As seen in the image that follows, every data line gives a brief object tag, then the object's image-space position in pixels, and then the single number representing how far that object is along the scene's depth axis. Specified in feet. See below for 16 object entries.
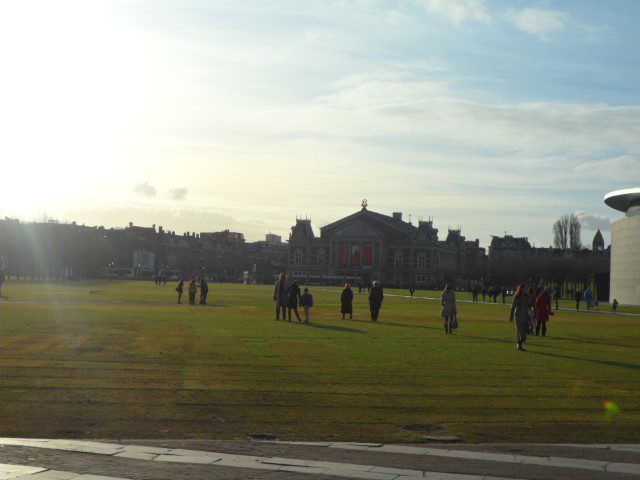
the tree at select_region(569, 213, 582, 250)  537.32
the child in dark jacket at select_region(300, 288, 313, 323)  127.80
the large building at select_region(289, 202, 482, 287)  623.36
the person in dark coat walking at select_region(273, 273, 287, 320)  131.64
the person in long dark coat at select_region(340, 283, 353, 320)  140.52
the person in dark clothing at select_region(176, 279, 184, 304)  195.95
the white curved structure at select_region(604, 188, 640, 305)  309.22
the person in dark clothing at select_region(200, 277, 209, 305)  183.71
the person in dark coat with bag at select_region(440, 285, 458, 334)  109.09
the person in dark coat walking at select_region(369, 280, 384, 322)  135.33
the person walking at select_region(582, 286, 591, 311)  224.74
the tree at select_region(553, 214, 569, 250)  540.93
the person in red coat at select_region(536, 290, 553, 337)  107.65
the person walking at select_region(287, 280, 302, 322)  128.88
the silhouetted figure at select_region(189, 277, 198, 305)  183.52
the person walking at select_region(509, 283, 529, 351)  86.38
